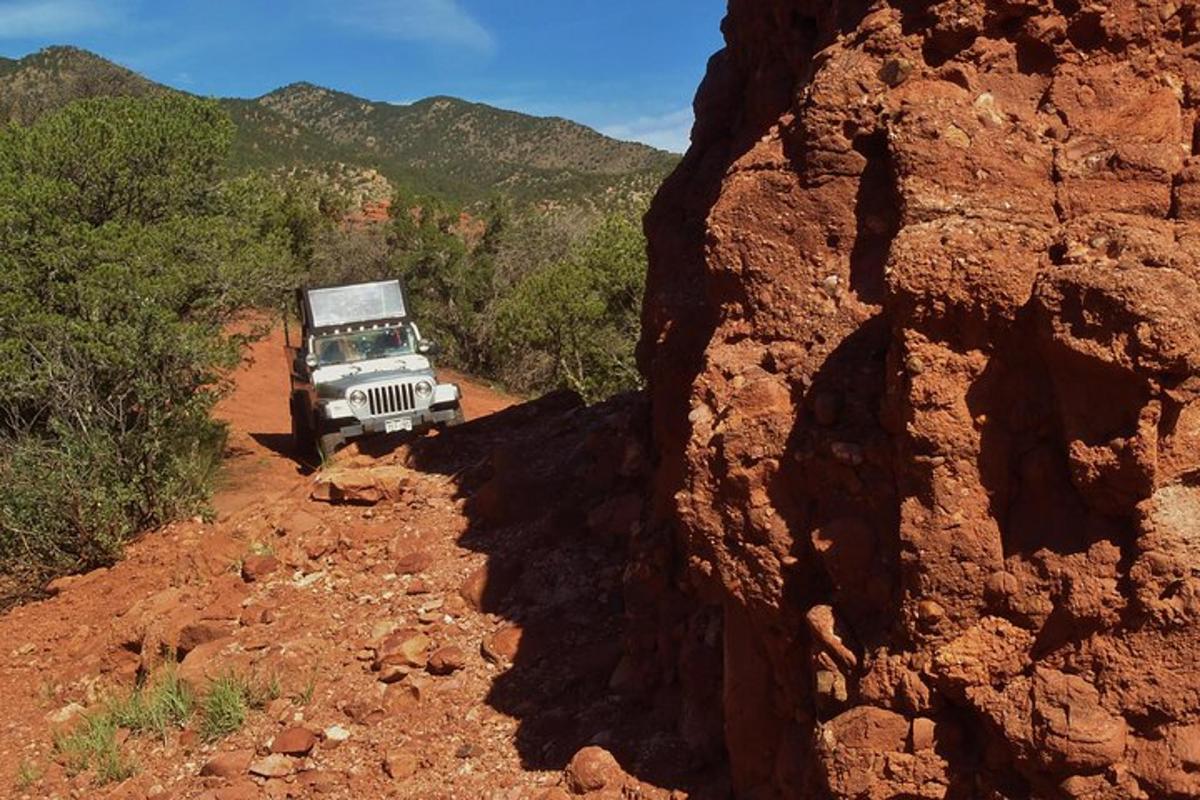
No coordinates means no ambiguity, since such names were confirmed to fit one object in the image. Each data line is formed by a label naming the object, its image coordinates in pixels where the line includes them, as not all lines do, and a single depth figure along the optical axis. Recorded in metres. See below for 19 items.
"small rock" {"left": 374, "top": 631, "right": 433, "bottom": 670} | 6.55
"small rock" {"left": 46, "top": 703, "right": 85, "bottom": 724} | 7.47
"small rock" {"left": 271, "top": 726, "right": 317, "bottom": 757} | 6.03
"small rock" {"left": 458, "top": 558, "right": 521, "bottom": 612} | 7.05
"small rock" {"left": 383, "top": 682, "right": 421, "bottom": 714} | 6.24
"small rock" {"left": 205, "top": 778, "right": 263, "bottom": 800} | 5.82
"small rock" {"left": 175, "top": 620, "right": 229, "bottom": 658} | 7.54
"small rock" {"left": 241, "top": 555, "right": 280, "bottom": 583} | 8.08
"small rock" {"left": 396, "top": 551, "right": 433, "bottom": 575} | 7.58
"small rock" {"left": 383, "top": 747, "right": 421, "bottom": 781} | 5.65
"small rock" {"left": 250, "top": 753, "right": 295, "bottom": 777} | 5.93
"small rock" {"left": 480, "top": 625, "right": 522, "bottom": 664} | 6.46
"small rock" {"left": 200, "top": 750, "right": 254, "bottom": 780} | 6.05
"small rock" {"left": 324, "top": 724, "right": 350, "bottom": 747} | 6.08
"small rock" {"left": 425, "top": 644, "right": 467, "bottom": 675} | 6.43
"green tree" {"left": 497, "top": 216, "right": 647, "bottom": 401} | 20.08
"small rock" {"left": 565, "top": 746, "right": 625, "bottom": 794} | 5.04
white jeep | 15.21
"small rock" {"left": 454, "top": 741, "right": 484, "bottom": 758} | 5.69
